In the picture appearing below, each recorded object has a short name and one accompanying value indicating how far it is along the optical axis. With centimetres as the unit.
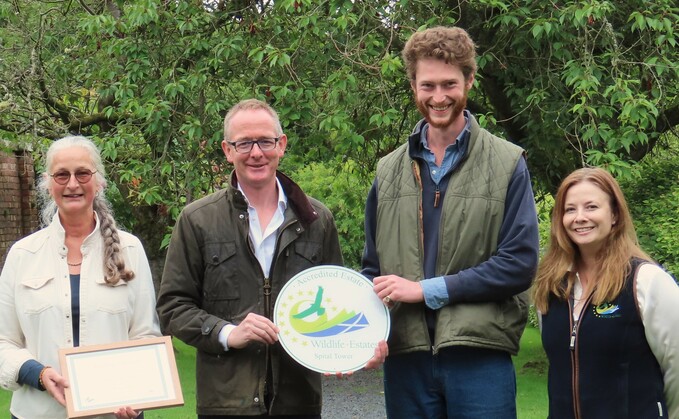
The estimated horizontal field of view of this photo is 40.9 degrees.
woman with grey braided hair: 394
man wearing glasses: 396
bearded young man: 374
